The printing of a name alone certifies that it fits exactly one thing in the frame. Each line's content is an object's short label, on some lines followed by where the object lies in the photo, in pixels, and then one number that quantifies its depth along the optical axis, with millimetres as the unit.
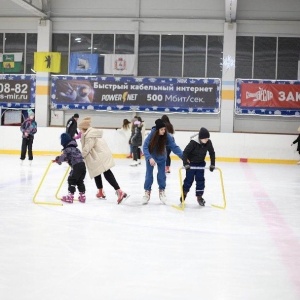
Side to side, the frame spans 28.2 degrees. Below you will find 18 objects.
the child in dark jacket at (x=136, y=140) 15594
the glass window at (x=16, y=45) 22344
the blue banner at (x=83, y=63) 21750
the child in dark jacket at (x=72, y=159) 7734
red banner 21047
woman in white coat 7883
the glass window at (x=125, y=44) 21750
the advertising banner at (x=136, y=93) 21422
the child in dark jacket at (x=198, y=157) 7648
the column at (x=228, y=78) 21094
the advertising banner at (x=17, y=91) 22125
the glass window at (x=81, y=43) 21938
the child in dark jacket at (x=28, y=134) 14766
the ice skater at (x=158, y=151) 7902
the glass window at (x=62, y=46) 22031
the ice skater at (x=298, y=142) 18625
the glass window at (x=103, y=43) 21812
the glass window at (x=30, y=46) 22266
